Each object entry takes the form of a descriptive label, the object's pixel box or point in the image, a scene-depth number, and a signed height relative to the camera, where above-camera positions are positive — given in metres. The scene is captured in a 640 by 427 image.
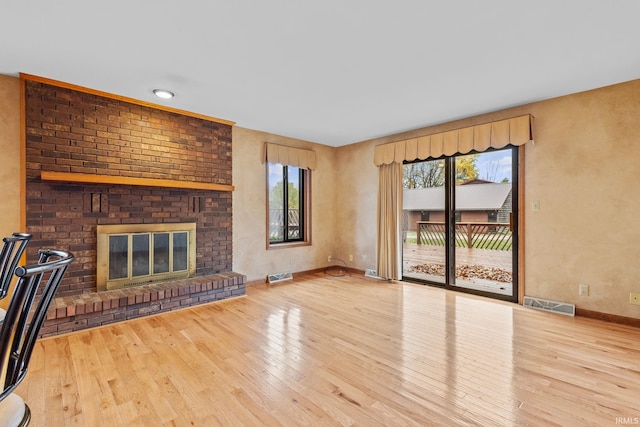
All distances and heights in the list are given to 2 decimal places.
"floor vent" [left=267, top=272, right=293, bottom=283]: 4.86 -1.04
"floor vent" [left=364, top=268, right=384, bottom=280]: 5.19 -1.04
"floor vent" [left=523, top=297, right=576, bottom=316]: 3.31 -1.05
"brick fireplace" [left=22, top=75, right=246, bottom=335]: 2.98 +0.35
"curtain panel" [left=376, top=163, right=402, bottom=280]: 4.89 -0.14
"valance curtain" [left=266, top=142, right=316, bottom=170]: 4.86 +1.01
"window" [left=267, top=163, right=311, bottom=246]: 5.12 +0.19
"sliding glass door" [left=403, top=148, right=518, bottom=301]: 3.94 -0.11
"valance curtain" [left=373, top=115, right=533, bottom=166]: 3.60 +1.02
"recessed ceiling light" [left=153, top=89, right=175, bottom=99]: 3.25 +1.34
